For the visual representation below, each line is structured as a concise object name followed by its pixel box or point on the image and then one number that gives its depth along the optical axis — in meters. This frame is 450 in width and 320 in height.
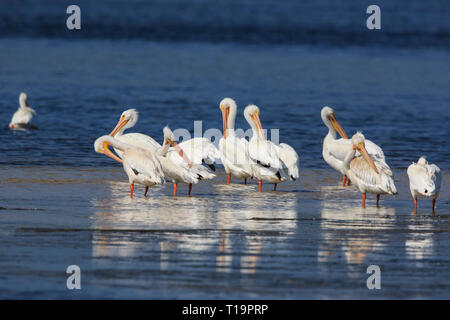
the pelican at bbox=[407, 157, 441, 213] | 8.84
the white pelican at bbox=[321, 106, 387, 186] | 10.81
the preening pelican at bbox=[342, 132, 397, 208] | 9.29
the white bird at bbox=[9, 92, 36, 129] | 15.61
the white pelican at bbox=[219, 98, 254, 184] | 10.55
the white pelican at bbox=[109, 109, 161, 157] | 10.91
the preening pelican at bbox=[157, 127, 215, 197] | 9.85
